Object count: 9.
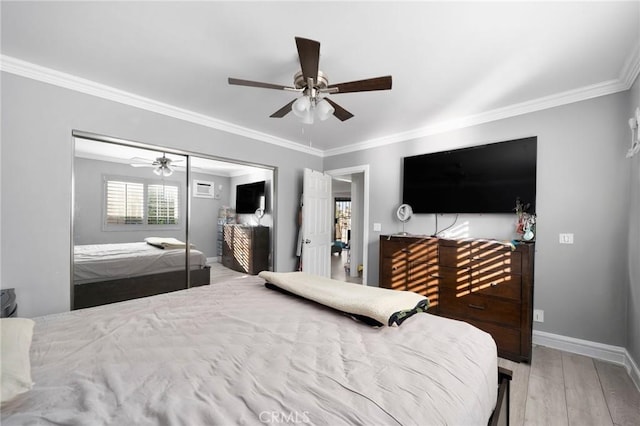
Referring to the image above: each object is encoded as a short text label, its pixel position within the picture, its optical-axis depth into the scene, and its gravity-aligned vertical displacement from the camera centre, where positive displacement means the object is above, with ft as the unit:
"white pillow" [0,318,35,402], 2.37 -1.53
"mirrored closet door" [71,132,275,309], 8.13 -0.31
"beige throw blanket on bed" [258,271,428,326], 4.27 -1.62
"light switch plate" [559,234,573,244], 8.27 -0.75
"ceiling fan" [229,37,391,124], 5.24 +2.92
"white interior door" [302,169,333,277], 13.38 -0.59
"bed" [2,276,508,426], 2.36 -1.83
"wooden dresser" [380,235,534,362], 7.77 -2.30
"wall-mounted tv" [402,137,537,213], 8.98 +1.36
